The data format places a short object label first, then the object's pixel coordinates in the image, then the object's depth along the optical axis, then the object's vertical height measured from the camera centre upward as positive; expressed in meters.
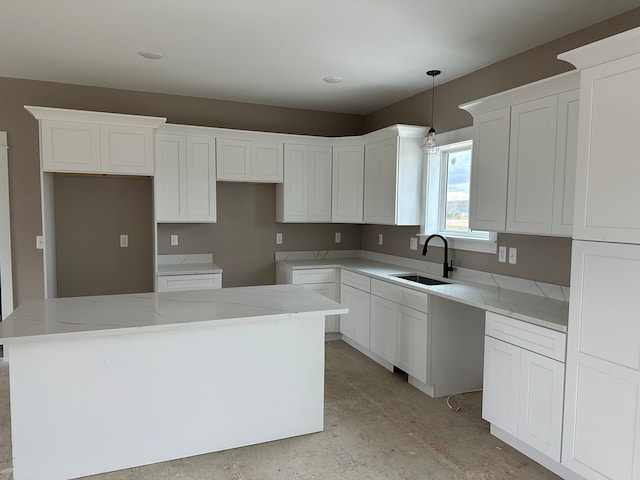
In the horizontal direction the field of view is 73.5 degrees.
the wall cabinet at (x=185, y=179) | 4.18 +0.34
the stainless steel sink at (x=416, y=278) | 4.03 -0.59
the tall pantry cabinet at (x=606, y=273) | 1.95 -0.26
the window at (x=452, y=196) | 3.70 +0.20
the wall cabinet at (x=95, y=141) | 3.59 +0.62
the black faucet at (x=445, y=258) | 3.81 -0.37
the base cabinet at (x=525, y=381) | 2.31 -0.95
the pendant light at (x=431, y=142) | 3.67 +0.65
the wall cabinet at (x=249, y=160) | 4.44 +0.57
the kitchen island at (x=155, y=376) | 2.22 -0.93
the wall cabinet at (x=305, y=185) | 4.75 +0.33
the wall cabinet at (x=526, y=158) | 2.53 +0.39
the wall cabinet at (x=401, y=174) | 4.14 +0.41
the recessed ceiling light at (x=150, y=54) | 3.31 +1.24
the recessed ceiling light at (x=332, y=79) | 3.91 +1.26
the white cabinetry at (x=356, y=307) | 4.16 -0.92
